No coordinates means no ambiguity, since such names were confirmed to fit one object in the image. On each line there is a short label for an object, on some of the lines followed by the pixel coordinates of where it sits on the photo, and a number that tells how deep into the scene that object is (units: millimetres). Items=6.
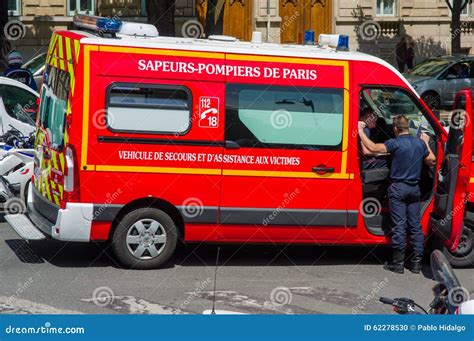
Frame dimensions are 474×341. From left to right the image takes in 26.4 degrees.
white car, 15000
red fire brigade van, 9539
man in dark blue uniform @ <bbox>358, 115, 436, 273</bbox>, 10023
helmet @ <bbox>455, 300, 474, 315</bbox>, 4632
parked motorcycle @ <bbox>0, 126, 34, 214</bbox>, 12133
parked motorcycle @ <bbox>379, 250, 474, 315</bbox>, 4902
